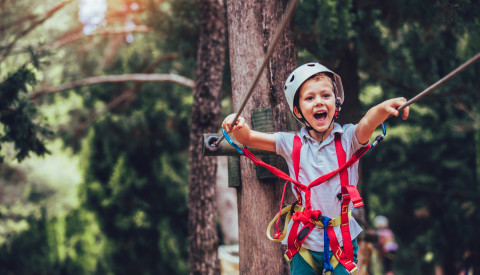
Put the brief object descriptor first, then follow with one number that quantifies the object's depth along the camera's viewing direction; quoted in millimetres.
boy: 2805
